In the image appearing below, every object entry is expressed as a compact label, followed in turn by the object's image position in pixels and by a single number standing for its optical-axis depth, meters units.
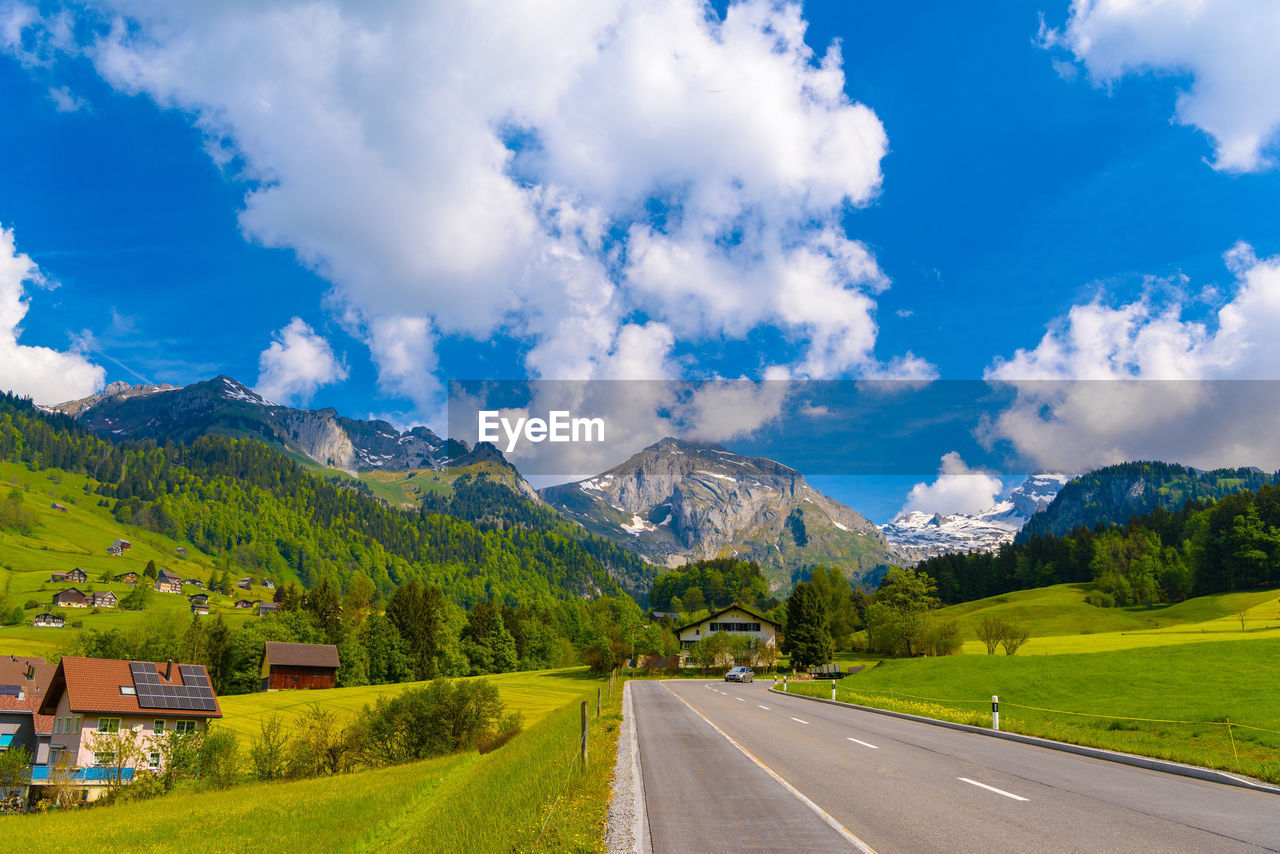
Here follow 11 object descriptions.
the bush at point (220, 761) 47.72
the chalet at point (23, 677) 67.88
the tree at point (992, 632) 70.44
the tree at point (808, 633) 97.56
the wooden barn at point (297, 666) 102.19
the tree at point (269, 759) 45.50
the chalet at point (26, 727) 61.56
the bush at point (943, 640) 83.62
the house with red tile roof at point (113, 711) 53.97
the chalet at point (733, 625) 114.94
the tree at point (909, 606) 88.25
